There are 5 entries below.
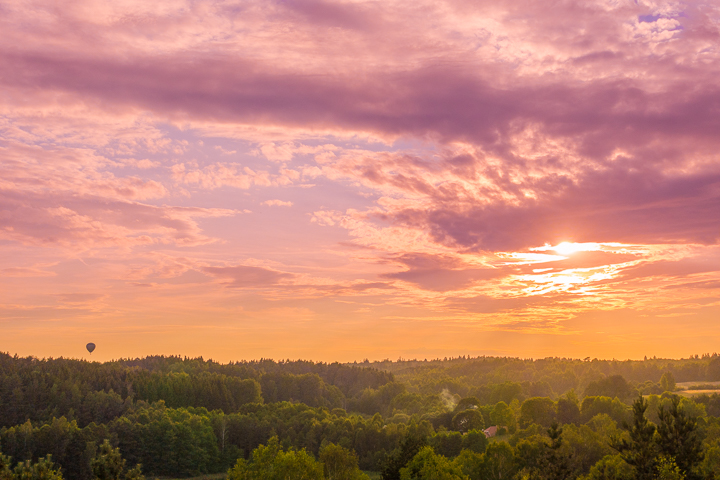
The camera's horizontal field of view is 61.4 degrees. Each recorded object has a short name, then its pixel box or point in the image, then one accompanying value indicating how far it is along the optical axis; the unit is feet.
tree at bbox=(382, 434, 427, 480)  366.84
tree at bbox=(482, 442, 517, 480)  381.81
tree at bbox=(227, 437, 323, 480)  363.56
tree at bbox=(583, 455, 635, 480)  283.57
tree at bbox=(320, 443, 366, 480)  402.31
